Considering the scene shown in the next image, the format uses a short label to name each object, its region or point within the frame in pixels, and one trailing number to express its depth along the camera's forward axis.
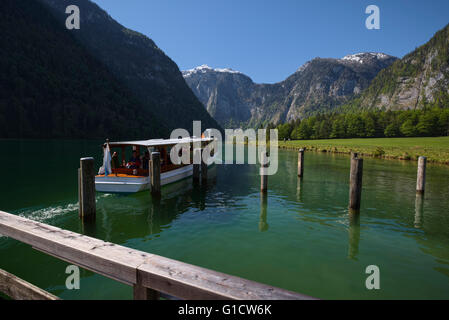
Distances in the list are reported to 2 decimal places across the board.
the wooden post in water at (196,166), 22.95
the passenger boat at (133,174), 17.50
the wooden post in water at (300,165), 25.28
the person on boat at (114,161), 19.62
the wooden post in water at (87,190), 11.19
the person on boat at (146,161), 20.03
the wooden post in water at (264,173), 17.89
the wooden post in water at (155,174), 16.14
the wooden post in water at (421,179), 17.56
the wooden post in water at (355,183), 13.53
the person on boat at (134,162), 19.29
